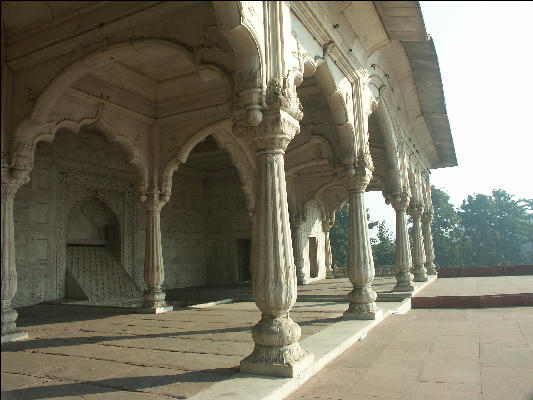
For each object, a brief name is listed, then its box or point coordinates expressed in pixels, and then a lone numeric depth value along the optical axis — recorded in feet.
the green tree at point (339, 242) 116.56
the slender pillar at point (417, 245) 47.99
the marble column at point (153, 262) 30.35
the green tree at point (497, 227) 134.31
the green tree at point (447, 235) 131.75
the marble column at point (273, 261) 13.55
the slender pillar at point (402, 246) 36.50
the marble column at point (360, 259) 23.86
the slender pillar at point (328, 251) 67.46
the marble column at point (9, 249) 19.89
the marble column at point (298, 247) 54.80
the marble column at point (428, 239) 60.75
